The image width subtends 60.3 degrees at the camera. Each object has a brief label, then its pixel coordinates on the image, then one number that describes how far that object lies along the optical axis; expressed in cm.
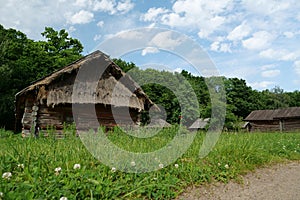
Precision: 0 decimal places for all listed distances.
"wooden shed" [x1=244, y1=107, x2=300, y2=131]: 3738
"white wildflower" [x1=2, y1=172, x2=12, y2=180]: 296
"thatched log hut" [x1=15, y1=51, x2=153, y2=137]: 1095
